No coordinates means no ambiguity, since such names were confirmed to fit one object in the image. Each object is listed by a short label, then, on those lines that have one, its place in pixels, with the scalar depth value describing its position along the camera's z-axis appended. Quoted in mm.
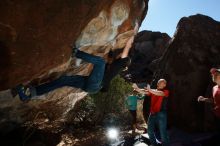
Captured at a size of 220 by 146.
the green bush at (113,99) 7462
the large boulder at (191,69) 5356
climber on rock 3340
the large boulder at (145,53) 15690
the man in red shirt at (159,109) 4018
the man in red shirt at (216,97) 3419
